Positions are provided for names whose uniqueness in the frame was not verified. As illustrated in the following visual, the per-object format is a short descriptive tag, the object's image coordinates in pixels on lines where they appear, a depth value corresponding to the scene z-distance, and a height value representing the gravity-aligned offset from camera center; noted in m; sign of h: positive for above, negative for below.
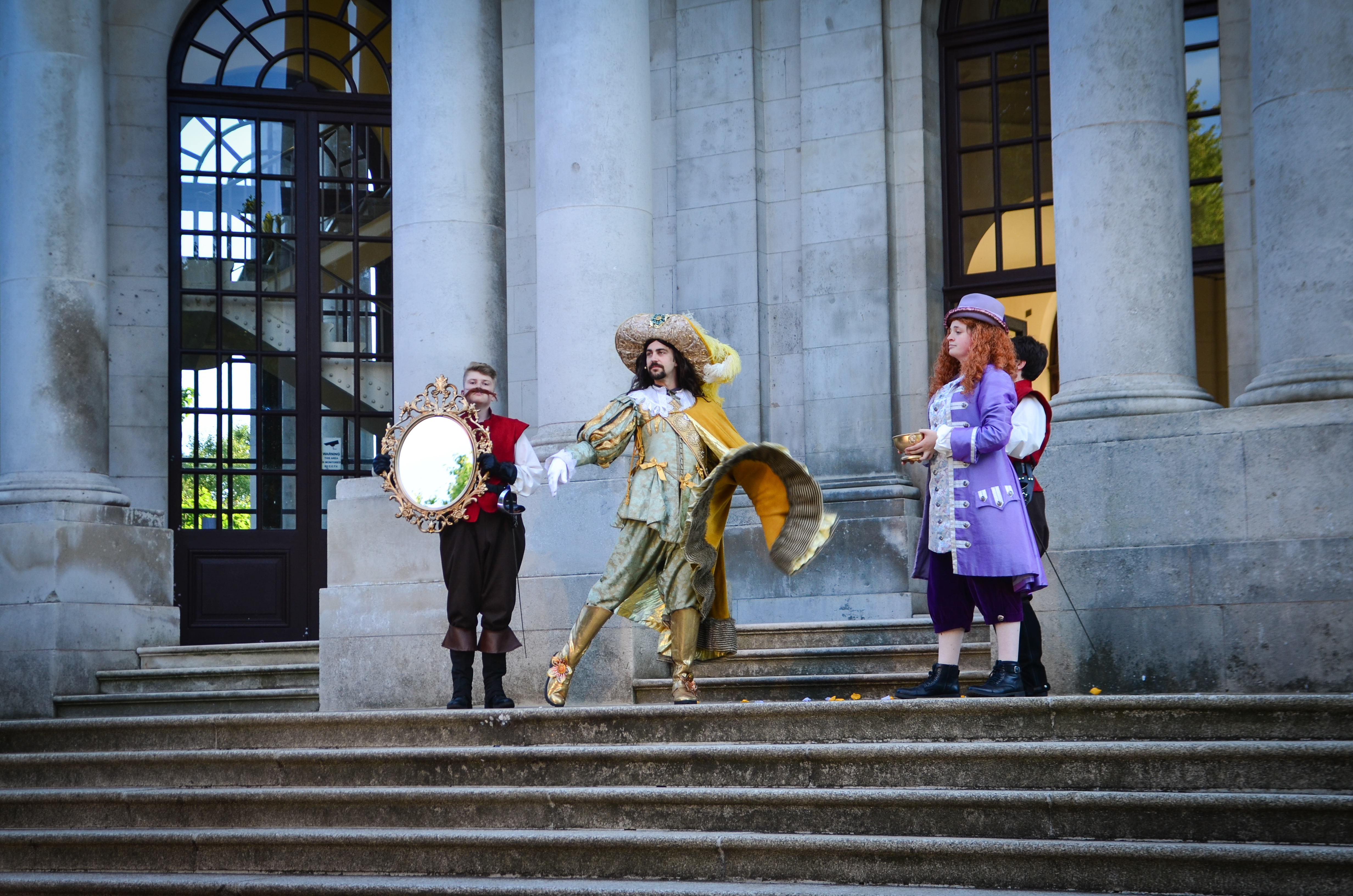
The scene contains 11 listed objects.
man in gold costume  7.81 -0.07
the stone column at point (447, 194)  10.15 +1.90
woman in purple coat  6.76 -0.14
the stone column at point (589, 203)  9.40 +1.69
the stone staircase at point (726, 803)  5.62 -1.31
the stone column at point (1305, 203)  7.80 +1.36
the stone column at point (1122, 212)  8.23 +1.40
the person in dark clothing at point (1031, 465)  7.05 +0.06
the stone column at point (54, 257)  11.47 +1.73
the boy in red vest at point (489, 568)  8.19 -0.43
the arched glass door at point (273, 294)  13.45 +1.69
